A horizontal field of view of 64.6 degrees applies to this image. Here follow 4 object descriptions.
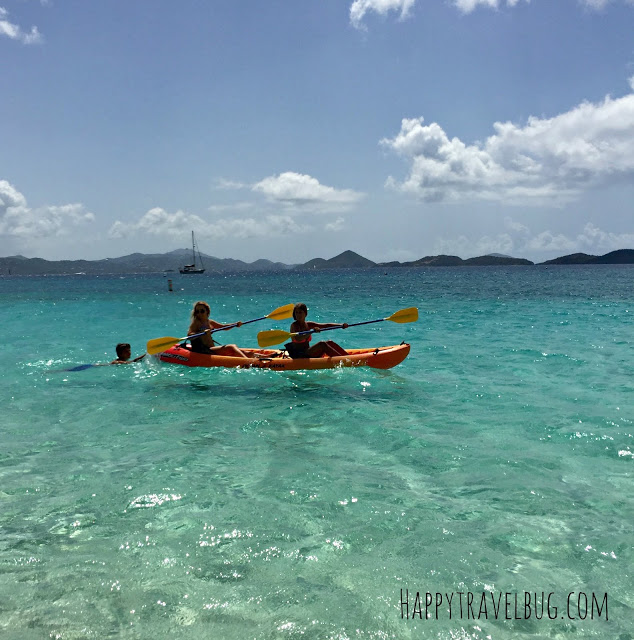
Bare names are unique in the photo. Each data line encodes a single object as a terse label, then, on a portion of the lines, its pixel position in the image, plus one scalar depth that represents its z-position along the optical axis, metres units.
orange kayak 11.15
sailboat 158.76
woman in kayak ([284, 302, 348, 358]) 11.38
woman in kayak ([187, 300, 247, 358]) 11.60
